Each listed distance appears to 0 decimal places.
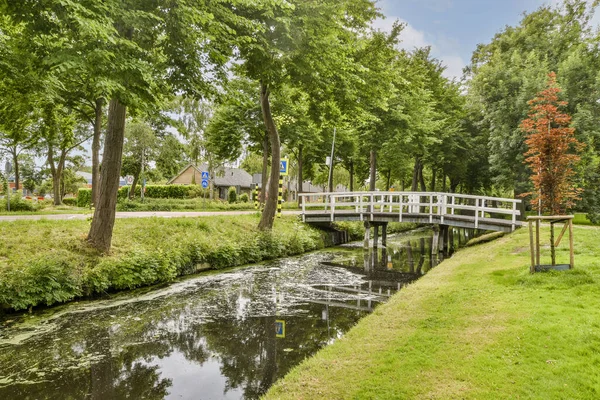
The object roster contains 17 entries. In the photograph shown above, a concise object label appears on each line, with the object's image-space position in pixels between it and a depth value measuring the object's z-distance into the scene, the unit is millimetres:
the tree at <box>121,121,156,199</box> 31969
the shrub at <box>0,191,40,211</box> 21000
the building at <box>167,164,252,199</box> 50625
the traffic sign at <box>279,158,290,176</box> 18812
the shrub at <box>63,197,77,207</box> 38047
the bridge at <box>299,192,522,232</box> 16891
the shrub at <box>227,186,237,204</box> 41681
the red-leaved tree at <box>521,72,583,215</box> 9641
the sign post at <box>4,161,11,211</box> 19453
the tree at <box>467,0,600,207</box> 21995
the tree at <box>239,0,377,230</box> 11750
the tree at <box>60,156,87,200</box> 46828
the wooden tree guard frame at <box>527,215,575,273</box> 7469
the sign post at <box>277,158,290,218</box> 18798
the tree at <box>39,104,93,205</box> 13125
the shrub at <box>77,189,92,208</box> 31125
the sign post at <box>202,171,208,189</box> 25597
